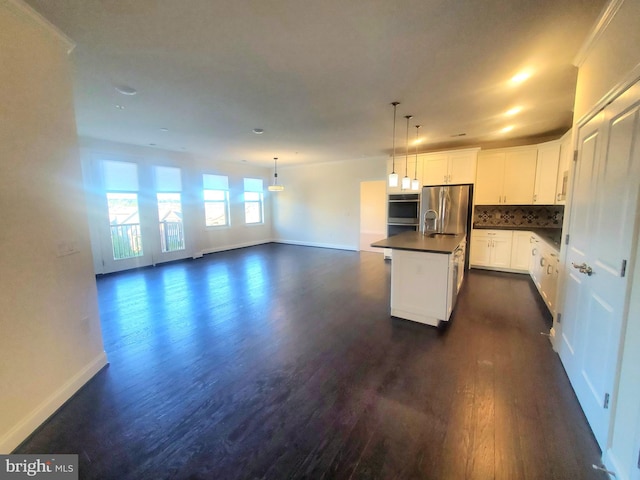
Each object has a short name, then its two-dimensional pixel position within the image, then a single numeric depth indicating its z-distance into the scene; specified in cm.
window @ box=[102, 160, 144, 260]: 535
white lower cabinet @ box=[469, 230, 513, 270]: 509
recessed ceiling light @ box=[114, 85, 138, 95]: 276
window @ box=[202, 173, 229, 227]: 730
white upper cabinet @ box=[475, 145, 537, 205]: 485
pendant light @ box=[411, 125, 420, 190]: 419
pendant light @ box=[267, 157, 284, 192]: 742
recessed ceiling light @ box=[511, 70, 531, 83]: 253
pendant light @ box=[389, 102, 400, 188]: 326
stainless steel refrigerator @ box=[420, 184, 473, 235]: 522
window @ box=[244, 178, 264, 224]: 848
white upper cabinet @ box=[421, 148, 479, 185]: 519
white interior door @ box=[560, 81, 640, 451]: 139
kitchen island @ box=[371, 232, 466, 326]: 294
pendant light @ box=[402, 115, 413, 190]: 371
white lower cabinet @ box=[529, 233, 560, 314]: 315
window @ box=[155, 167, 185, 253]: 622
